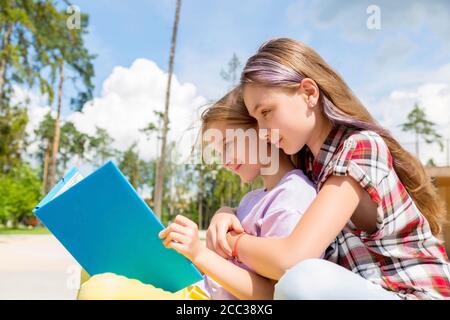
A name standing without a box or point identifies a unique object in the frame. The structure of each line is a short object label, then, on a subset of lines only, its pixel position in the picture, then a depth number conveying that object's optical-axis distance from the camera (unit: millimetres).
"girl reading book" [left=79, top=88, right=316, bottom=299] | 1355
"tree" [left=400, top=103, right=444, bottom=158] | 28422
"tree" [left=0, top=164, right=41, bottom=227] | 25444
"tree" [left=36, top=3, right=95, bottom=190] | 13844
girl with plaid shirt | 1220
